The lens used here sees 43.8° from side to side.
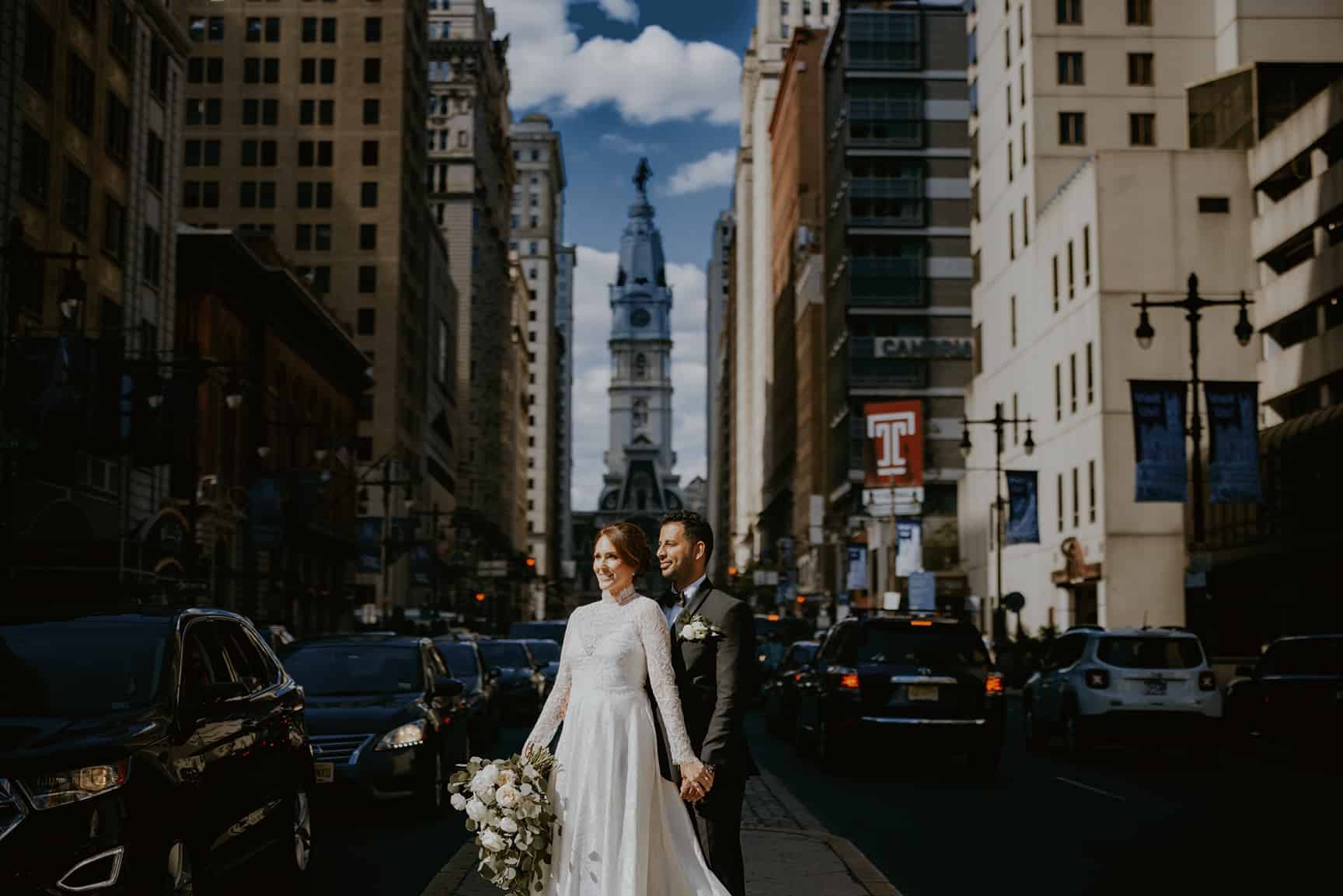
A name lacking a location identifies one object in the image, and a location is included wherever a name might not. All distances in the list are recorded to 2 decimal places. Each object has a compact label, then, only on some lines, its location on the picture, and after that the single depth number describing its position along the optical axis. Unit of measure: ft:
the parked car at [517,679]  99.35
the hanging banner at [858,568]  244.63
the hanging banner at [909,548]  200.23
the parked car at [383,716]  47.70
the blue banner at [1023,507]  156.76
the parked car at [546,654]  112.78
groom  24.13
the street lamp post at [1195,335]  104.32
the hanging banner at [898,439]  209.67
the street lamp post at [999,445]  151.64
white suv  73.26
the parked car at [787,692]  89.66
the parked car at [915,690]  64.64
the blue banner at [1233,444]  112.37
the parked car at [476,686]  64.13
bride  22.50
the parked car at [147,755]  24.39
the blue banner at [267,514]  175.01
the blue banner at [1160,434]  113.80
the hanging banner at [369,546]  219.00
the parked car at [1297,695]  73.26
